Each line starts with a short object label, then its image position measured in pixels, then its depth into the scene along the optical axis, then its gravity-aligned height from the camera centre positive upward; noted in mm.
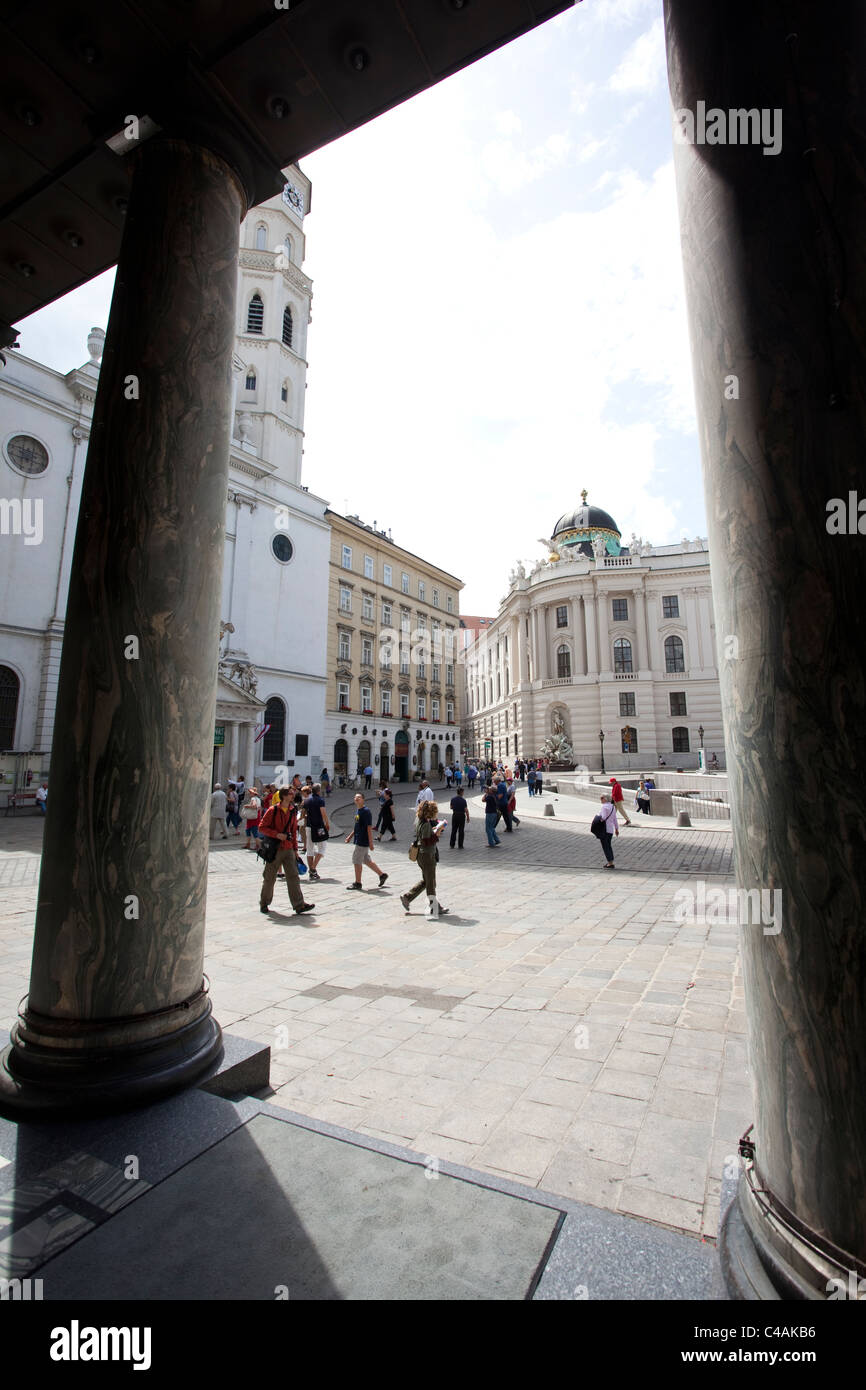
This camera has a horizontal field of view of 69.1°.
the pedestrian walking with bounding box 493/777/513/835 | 18123 -535
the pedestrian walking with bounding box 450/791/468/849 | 16422 -1007
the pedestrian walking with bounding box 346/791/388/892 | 10672 -1014
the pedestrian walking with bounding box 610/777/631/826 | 18488 -598
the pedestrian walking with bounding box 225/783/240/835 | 21202 -1113
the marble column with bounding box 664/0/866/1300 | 1532 +527
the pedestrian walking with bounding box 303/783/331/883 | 11633 -891
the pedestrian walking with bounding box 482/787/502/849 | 16414 -998
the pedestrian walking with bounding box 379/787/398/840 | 18766 -1161
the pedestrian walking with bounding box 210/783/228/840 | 15779 -814
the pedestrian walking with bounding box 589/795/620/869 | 12259 -917
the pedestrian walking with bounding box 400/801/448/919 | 8617 -1069
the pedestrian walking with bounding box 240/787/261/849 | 15852 -876
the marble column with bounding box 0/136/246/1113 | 2633 +291
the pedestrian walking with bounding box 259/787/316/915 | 8867 -993
